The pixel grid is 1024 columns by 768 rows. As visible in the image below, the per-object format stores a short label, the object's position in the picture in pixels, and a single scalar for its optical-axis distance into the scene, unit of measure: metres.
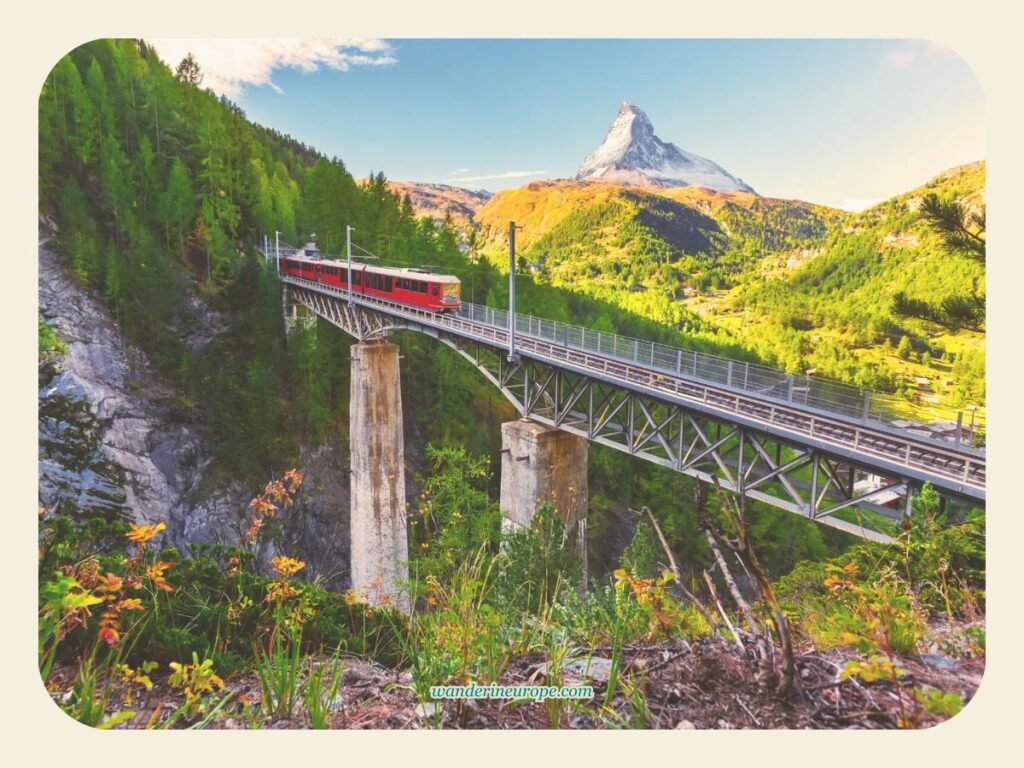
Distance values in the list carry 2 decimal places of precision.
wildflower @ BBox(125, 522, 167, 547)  4.27
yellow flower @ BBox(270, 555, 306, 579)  4.38
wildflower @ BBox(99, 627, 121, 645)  3.73
